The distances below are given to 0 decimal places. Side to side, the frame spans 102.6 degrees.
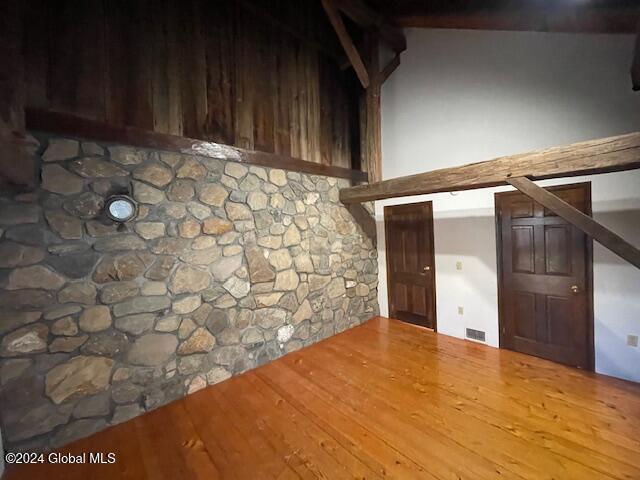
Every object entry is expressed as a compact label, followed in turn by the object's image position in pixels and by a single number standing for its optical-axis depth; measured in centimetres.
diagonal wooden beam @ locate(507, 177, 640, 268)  163
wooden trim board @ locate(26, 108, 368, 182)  166
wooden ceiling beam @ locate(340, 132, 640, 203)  160
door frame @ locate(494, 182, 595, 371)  230
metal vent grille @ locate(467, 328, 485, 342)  295
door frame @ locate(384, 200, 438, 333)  329
